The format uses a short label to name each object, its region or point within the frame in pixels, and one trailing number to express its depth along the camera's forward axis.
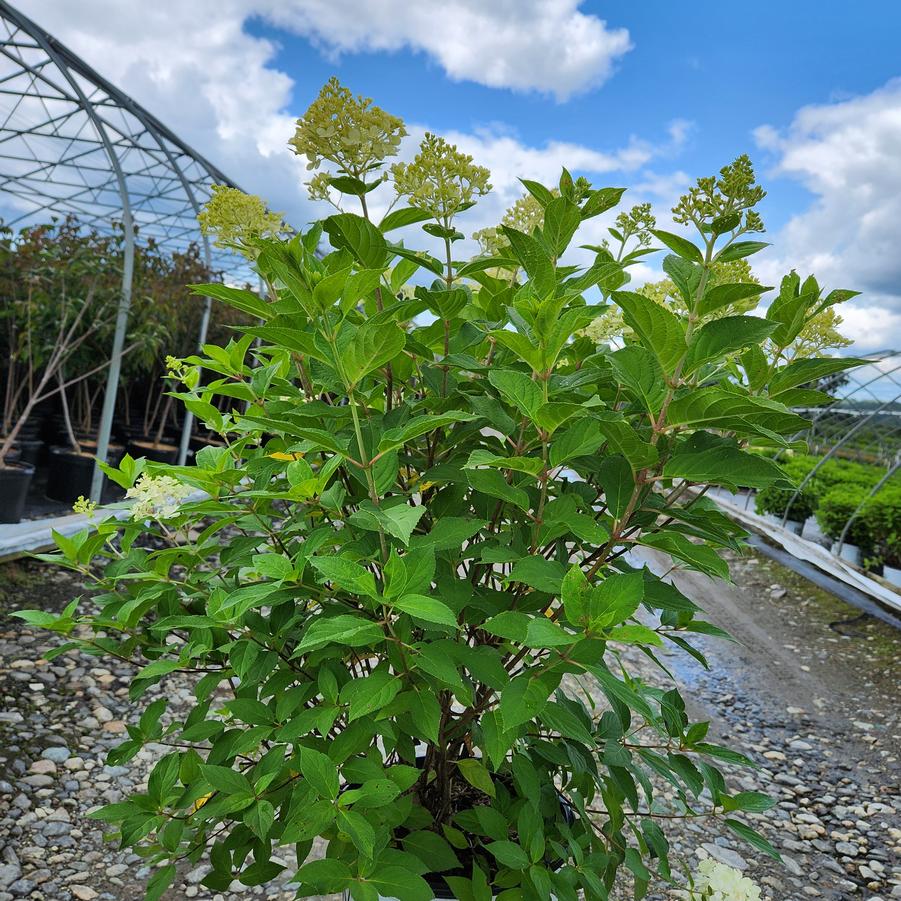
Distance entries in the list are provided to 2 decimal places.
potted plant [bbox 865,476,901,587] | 6.83
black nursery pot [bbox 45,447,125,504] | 6.21
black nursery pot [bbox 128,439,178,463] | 7.49
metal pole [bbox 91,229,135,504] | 5.43
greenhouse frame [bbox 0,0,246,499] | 5.50
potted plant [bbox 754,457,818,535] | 9.23
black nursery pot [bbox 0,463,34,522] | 4.92
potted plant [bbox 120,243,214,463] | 6.95
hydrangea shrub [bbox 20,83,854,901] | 0.85
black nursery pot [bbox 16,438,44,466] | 6.40
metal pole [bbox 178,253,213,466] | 7.10
